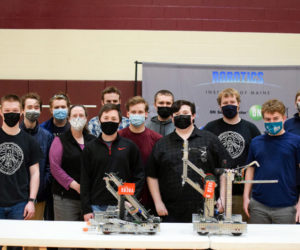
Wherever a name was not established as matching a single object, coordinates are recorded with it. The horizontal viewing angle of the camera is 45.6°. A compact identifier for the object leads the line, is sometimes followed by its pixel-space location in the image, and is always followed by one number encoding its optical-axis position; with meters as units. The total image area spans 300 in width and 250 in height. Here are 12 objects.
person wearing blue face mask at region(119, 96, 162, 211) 3.21
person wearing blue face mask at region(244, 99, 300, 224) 2.86
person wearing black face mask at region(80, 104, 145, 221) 2.82
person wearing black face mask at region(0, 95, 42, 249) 3.00
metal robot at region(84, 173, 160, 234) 2.21
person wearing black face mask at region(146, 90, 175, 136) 3.56
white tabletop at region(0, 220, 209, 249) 2.02
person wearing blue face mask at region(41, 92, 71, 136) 3.68
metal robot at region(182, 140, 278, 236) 2.18
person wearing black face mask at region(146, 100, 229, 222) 2.87
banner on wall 5.46
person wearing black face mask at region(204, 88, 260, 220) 3.33
